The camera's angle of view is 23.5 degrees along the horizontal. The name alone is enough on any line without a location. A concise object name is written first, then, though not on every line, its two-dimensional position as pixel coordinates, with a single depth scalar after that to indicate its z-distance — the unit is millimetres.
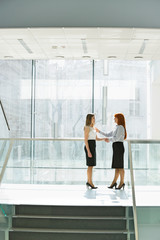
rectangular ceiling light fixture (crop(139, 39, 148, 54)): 7376
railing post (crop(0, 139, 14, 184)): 6330
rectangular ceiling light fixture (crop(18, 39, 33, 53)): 7492
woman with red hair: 7123
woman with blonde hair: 7168
